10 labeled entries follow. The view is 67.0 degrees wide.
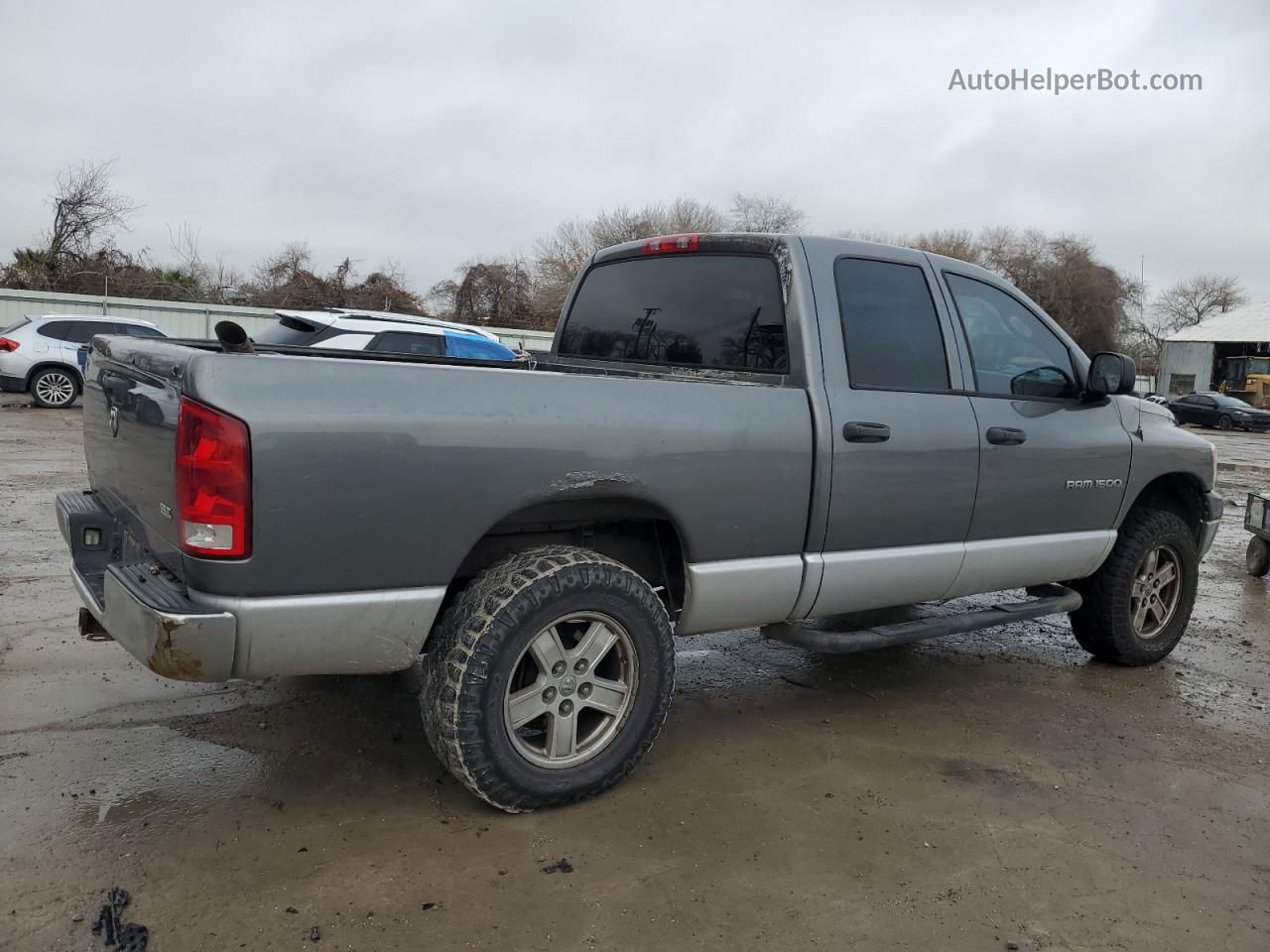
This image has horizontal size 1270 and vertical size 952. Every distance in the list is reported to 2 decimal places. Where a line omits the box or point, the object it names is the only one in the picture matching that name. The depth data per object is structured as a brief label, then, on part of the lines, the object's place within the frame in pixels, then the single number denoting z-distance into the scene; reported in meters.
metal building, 52.16
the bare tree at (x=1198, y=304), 72.75
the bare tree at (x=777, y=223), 41.33
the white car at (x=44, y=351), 15.66
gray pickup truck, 2.61
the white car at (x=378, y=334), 10.64
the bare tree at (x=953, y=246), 49.42
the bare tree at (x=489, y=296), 36.06
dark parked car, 32.31
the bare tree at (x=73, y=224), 27.97
